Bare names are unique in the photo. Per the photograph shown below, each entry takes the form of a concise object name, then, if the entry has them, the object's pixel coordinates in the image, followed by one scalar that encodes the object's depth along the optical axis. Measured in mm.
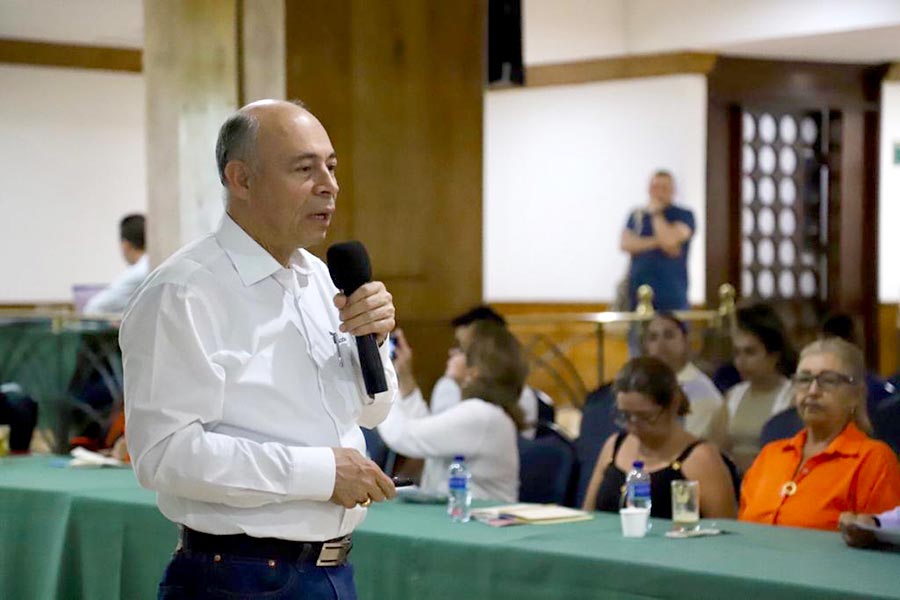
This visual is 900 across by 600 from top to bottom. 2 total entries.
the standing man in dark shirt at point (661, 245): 11547
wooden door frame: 12844
